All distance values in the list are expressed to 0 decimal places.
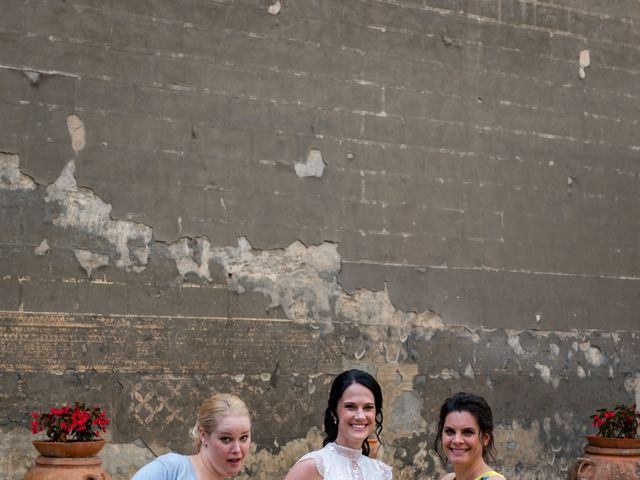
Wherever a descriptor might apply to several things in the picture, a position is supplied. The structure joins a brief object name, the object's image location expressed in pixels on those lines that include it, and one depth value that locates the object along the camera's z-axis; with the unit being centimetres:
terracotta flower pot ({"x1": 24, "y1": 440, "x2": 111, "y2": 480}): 1315
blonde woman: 698
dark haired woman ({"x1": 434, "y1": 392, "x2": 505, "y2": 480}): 804
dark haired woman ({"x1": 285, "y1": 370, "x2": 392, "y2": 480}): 819
